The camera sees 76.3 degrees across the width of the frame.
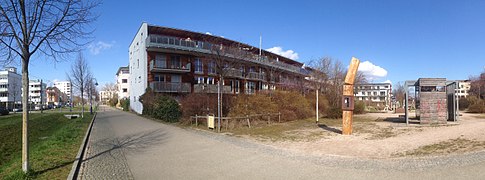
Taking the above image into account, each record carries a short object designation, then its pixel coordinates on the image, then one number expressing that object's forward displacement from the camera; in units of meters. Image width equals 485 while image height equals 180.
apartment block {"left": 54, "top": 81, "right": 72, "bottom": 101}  154.12
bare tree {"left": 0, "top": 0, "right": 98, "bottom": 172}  6.69
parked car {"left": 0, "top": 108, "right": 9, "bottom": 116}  42.68
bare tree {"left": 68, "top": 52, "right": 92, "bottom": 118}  31.13
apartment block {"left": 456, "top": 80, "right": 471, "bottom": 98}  111.79
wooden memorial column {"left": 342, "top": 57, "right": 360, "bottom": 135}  14.54
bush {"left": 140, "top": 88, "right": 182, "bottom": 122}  23.08
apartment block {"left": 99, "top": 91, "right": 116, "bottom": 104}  109.15
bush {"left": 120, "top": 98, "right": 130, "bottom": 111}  48.62
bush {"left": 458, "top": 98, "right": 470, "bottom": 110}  39.20
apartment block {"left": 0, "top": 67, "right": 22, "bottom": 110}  79.38
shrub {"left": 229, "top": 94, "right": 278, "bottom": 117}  19.31
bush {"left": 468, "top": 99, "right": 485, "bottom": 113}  32.41
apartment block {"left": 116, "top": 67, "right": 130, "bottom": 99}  75.19
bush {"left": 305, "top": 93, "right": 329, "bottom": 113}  29.67
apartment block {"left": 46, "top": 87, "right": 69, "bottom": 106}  98.68
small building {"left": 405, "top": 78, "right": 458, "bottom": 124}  18.92
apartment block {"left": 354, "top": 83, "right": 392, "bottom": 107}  113.42
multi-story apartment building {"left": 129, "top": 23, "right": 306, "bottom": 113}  33.00
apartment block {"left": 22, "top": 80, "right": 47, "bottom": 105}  100.09
